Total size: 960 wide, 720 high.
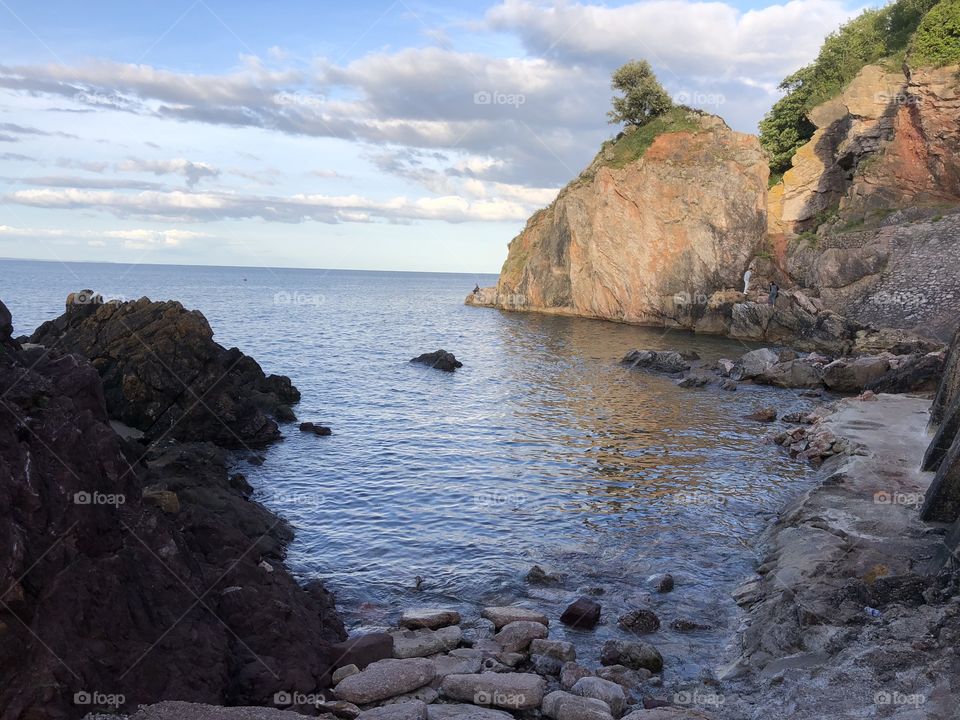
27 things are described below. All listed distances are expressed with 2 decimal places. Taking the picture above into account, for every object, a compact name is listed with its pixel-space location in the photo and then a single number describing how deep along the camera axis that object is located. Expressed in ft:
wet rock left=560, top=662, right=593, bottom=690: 40.21
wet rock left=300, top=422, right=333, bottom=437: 102.15
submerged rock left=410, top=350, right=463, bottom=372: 165.68
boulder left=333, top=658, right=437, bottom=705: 37.42
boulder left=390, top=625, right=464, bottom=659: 43.62
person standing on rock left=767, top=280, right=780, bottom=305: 192.20
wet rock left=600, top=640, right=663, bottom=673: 42.50
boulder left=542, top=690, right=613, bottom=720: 35.68
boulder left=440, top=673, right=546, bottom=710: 37.50
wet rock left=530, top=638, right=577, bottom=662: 43.29
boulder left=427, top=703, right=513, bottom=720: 34.55
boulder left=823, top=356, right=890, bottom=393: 125.29
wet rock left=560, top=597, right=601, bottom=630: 48.03
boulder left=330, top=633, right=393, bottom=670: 40.96
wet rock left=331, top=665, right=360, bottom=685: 39.42
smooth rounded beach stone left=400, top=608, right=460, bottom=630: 47.85
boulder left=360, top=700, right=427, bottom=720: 34.14
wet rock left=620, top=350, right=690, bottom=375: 149.89
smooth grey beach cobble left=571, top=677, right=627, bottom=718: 37.40
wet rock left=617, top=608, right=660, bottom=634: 47.44
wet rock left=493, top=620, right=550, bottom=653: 44.70
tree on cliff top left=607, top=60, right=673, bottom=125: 241.35
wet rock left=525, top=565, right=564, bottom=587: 54.80
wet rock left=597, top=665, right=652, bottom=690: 40.50
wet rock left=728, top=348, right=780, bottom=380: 138.62
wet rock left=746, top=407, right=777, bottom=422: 107.24
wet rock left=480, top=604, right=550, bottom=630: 47.98
